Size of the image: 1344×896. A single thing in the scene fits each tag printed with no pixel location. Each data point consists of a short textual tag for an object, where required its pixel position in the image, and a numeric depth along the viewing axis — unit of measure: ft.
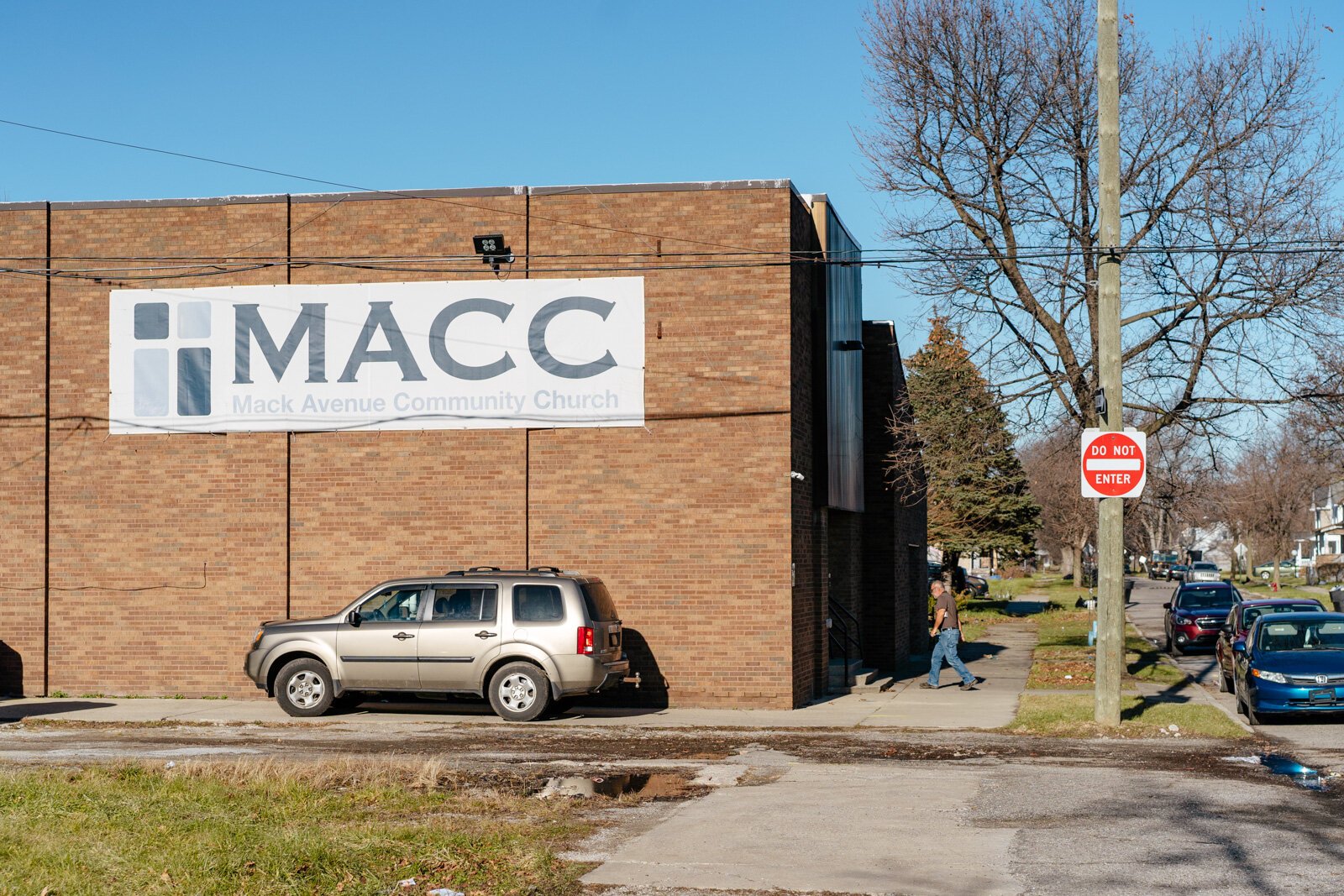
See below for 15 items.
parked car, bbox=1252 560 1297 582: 292.94
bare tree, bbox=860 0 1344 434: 73.36
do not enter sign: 53.31
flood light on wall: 65.36
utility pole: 53.67
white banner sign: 65.92
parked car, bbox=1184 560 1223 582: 237.66
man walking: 75.10
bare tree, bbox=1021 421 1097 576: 214.48
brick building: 64.59
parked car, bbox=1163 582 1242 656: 108.78
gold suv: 57.82
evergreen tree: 81.97
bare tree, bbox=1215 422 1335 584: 261.24
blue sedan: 55.77
